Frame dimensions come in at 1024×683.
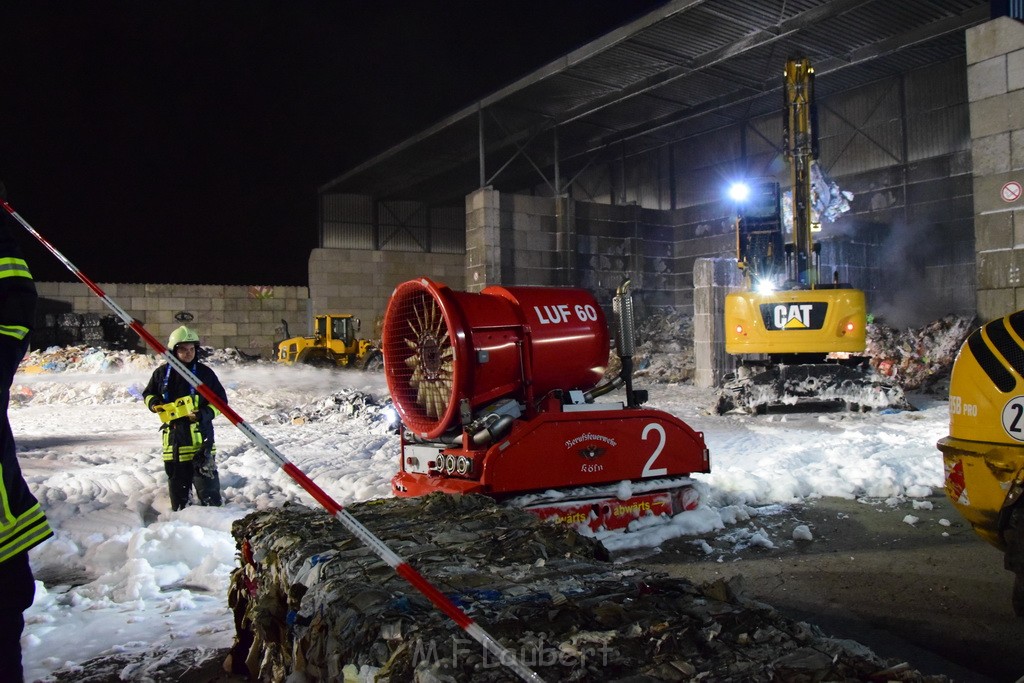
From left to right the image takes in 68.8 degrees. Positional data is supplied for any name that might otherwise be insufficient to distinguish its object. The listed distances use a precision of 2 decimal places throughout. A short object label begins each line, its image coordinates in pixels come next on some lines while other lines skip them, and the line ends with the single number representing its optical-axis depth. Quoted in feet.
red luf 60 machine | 15.80
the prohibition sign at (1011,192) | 33.32
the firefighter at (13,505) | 7.13
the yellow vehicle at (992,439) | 10.70
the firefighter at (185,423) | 19.04
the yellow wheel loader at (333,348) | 67.72
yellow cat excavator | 36.14
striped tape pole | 5.81
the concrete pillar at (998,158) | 33.09
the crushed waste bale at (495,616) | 6.19
